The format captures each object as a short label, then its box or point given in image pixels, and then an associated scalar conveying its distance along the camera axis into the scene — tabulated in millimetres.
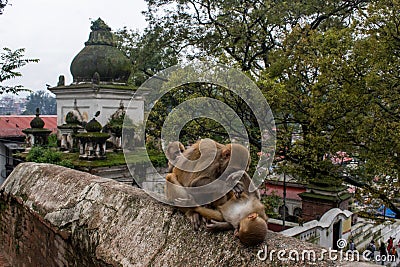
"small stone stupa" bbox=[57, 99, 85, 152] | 11982
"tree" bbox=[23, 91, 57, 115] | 59341
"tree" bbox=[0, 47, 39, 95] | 8672
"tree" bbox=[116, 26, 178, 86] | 12508
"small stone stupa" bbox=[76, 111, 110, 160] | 10366
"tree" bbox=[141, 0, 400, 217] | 7184
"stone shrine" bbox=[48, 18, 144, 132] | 11828
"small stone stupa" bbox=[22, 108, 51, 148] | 12562
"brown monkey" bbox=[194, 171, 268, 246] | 1891
